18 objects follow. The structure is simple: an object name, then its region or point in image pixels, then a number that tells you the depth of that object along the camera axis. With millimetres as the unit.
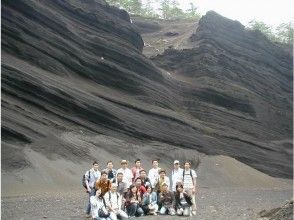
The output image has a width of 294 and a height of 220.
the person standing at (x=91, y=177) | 13664
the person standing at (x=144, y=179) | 13785
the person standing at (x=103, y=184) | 12281
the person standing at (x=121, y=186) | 13453
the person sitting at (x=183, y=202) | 13984
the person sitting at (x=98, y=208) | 12180
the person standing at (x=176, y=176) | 14052
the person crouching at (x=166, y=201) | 14008
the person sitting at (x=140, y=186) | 13553
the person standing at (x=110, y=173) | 13742
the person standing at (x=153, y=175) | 14281
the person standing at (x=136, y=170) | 14198
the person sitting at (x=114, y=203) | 12398
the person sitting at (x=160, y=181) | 13977
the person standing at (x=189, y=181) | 14047
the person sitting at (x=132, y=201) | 13359
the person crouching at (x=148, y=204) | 13673
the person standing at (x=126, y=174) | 13717
